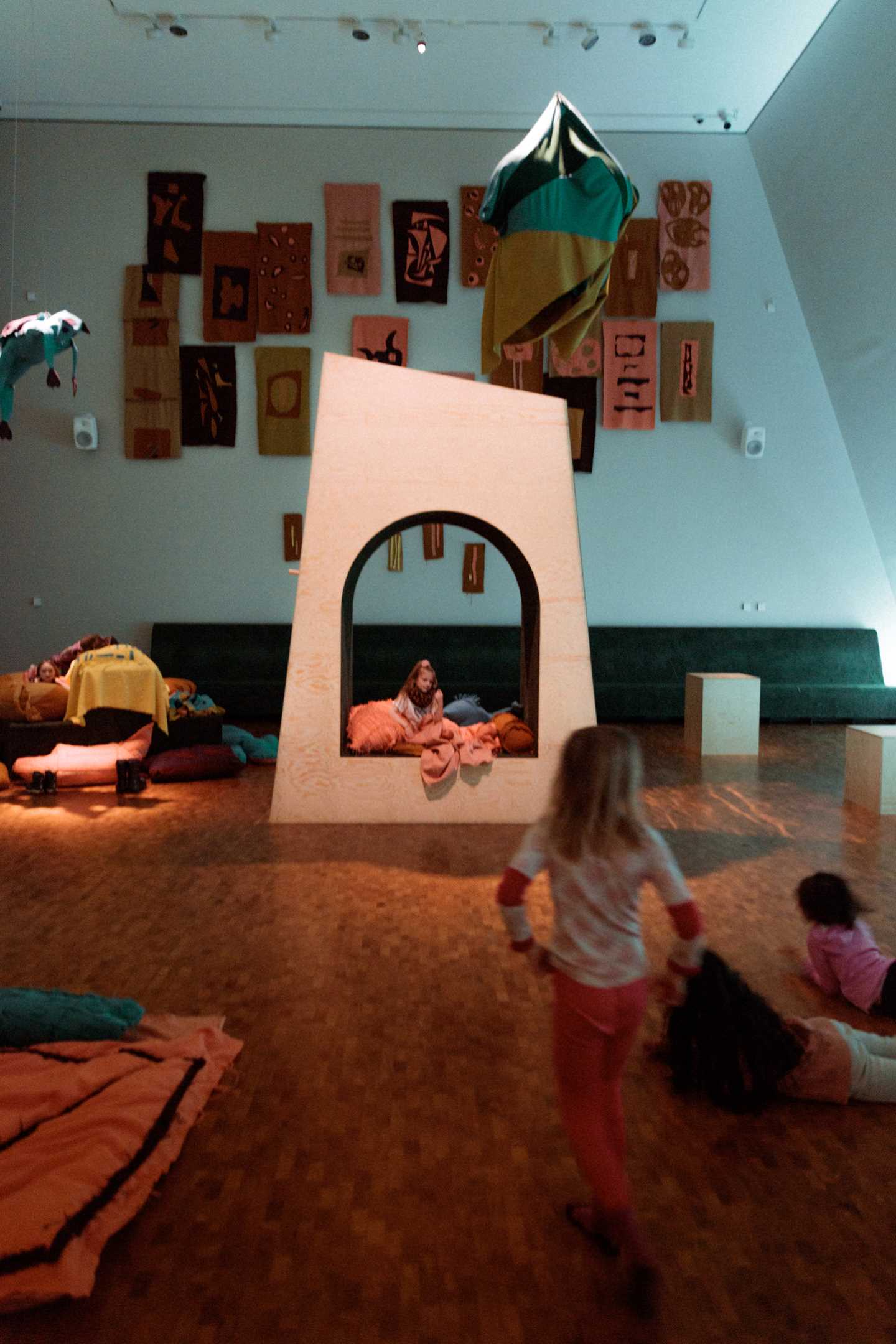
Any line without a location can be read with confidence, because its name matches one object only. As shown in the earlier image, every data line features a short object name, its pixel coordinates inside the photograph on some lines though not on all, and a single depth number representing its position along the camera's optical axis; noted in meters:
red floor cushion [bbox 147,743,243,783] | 6.95
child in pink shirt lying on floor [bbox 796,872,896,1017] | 3.17
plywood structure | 5.47
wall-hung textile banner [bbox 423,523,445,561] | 10.00
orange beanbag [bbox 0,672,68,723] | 6.98
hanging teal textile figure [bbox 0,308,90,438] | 6.50
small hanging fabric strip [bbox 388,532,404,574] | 10.01
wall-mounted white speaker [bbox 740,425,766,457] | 10.01
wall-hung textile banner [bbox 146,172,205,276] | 9.71
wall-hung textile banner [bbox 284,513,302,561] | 9.95
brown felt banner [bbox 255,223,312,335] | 9.71
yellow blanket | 6.41
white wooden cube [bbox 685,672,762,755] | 8.02
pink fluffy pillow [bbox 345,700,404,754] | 5.84
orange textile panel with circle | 9.80
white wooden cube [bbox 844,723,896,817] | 6.02
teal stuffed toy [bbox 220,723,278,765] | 7.77
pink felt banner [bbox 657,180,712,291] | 9.79
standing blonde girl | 1.99
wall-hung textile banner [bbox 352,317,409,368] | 9.81
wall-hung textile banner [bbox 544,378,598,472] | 9.86
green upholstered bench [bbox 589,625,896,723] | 9.96
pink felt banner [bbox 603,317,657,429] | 9.83
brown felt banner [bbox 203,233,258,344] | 9.73
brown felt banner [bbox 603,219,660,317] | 9.77
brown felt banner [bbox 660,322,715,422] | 9.89
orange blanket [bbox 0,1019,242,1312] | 1.97
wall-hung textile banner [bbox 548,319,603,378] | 9.80
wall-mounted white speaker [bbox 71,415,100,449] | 9.77
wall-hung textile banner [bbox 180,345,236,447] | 9.79
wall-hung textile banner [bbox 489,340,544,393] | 9.70
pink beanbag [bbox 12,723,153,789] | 6.68
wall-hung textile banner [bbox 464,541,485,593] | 10.06
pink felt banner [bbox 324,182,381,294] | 9.69
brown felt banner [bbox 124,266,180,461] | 9.76
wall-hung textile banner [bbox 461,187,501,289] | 9.70
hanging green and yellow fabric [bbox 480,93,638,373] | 4.56
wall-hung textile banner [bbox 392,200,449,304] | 9.73
